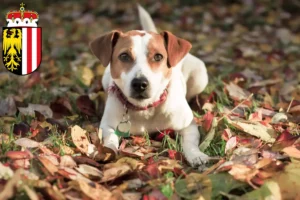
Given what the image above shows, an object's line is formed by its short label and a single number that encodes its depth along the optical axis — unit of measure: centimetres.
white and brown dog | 308
